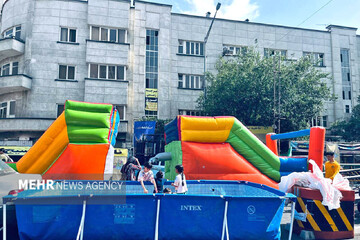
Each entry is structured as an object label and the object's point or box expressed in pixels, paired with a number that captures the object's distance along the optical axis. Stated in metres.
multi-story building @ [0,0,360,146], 23.81
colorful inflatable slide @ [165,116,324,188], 9.12
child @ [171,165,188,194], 6.38
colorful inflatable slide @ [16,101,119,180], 8.74
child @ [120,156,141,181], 8.97
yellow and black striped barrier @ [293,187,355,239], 6.29
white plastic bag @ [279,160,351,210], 6.21
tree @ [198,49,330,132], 20.42
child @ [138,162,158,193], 6.84
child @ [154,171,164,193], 7.17
